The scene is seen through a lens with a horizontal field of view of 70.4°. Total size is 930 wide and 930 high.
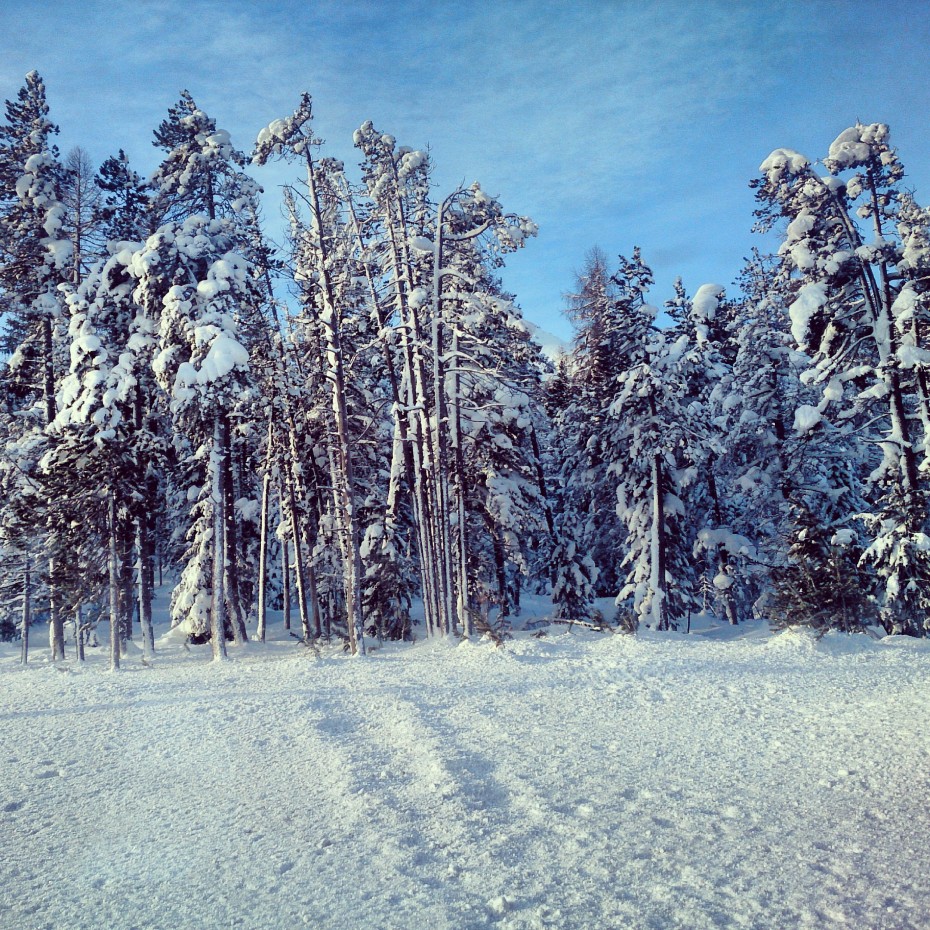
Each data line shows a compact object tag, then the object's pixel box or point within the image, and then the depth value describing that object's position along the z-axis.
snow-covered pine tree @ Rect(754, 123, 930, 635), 13.98
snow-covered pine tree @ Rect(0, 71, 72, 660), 20.94
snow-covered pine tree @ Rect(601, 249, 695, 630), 22.89
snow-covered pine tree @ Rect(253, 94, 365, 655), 15.68
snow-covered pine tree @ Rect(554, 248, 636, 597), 24.89
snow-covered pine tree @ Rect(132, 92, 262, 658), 17.31
